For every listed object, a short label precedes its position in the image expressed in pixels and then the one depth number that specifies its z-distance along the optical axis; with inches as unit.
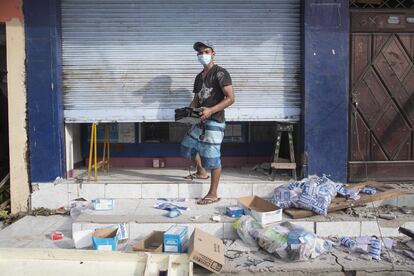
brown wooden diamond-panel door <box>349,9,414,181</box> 240.8
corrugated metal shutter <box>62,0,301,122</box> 242.5
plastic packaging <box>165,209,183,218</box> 200.9
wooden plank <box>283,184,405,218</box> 199.0
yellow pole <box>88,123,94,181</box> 237.1
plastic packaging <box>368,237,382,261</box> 175.0
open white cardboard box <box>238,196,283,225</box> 187.0
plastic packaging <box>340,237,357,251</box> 183.5
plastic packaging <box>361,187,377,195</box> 216.2
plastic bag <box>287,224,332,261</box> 169.0
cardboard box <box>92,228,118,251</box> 171.3
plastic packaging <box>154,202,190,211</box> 212.6
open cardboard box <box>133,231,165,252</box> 172.1
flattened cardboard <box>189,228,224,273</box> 158.2
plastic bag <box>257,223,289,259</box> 172.4
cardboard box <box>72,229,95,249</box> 181.0
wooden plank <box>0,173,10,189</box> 239.3
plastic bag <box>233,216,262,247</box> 184.7
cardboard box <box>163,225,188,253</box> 169.0
